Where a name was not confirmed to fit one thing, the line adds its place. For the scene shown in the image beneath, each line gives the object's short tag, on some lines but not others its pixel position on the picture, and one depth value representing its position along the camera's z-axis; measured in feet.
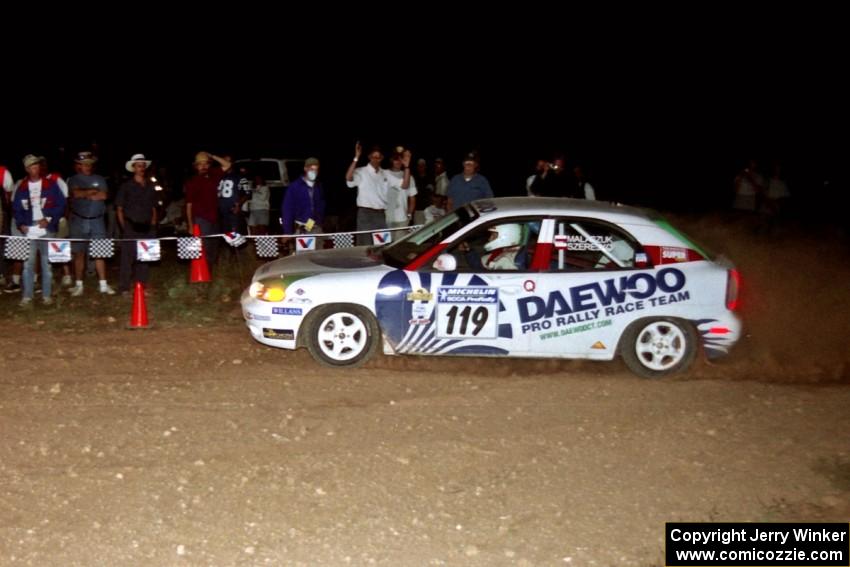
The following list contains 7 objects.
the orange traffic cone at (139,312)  36.81
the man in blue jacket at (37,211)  41.47
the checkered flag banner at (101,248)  41.83
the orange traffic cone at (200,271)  44.98
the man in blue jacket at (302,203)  45.98
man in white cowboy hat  42.22
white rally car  30.40
